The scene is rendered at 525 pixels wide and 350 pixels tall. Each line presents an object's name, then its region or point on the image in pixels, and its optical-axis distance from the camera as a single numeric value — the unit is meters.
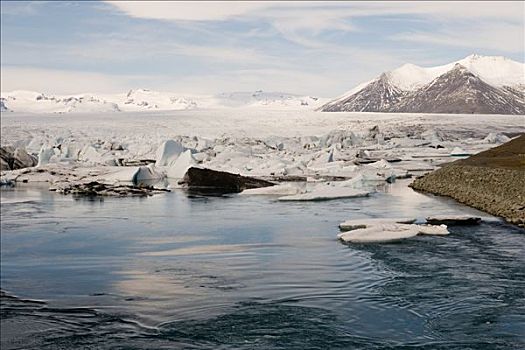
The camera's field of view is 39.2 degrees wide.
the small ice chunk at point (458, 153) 39.59
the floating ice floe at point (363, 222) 14.48
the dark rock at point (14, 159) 31.11
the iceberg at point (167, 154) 33.09
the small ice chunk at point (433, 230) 13.66
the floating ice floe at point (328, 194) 20.77
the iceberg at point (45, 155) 33.14
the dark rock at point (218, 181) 25.35
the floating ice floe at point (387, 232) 12.97
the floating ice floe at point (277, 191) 22.98
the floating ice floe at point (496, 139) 47.47
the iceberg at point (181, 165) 29.56
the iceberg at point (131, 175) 27.23
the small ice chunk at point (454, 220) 15.23
